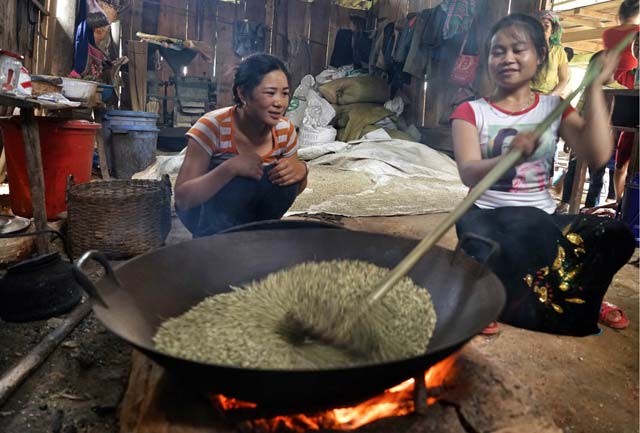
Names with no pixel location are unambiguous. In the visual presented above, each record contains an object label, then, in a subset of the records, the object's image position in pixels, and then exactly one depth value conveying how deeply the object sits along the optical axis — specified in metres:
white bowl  3.44
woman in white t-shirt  1.66
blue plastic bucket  4.52
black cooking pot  1.86
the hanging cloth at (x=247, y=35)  7.14
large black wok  0.75
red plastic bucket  2.75
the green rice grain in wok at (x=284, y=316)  0.94
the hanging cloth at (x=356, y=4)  7.76
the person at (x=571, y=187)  3.76
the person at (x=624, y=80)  3.27
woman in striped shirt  1.84
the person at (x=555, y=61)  3.84
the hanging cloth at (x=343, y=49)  7.51
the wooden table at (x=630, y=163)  3.17
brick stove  0.94
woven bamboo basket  2.42
